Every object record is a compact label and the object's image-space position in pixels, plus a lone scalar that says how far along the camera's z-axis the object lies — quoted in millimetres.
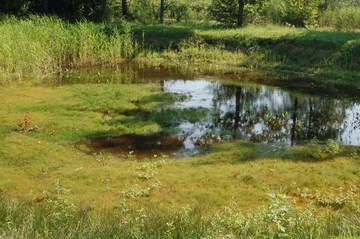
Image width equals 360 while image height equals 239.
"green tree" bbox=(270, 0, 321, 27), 23328
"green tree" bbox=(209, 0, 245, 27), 23938
